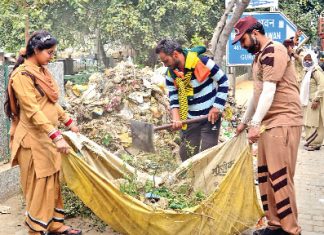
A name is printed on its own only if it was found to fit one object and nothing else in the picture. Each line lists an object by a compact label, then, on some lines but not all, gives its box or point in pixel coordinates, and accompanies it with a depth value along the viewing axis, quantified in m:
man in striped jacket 4.58
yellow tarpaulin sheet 3.61
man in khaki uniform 3.67
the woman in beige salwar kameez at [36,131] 3.71
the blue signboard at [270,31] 7.64
